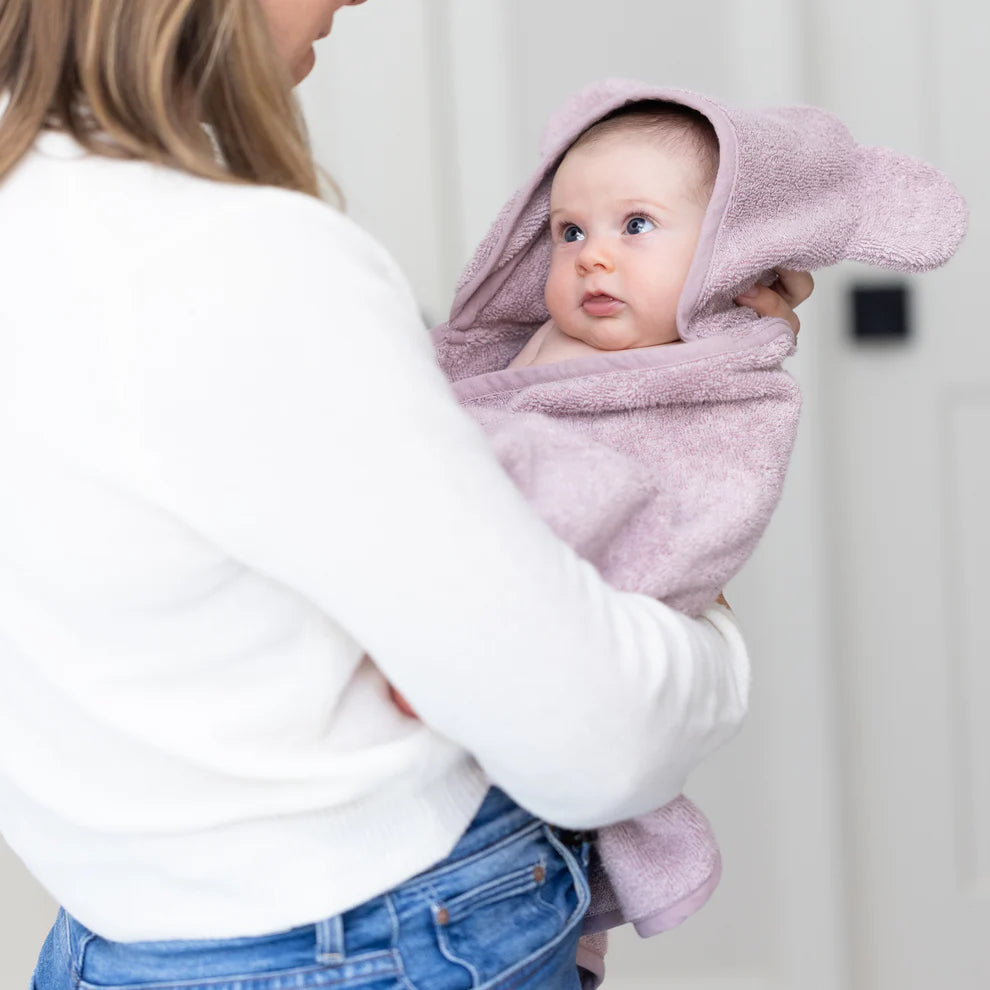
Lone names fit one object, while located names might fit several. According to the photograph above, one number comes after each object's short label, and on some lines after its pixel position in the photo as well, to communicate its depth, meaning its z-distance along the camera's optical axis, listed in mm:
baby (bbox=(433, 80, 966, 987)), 1323
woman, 1115
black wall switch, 2226
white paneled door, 2199
